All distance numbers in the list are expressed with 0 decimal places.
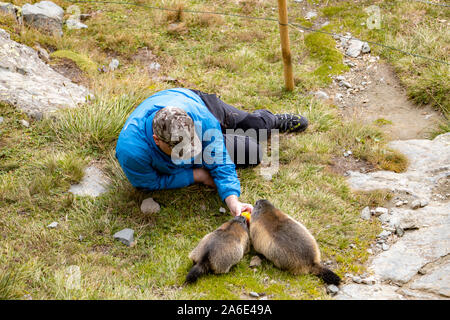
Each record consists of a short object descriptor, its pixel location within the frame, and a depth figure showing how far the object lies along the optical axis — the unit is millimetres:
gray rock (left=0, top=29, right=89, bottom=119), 5898
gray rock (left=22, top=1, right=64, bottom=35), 8227
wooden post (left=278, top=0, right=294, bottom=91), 6441
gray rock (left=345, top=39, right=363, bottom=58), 8117
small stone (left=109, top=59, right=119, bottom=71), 7762
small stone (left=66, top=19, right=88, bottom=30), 8859
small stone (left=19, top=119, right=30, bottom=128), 5707
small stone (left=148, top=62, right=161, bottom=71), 7948
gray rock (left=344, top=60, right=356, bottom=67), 7948
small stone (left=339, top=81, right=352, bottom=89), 7492
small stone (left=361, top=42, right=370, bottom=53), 8094
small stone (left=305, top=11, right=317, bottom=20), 9299
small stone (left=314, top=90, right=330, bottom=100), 7180
